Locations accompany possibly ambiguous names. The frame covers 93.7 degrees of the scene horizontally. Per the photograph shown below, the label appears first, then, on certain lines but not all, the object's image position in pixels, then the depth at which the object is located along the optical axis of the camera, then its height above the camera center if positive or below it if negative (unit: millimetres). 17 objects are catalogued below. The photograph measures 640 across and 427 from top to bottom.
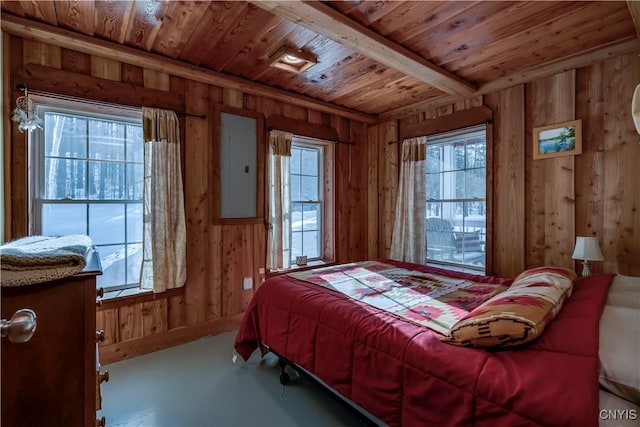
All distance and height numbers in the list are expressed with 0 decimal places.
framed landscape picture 2543 +637
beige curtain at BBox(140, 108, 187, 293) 2570 +137
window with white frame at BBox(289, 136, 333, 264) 3762 +182
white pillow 899 -457
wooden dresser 771 -393
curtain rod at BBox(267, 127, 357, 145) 3716 +953
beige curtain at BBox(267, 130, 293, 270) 3318 +126
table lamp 2266 -304
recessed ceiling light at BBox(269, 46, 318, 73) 2396 +1306
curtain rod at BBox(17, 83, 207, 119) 2100 +887
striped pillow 1140 -426
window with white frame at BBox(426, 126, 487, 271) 3277 +172
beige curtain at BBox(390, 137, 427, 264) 3582 +103
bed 954 -608
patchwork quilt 1636 -544
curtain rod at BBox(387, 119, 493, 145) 3064 +929
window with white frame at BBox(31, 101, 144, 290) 2303 +265
